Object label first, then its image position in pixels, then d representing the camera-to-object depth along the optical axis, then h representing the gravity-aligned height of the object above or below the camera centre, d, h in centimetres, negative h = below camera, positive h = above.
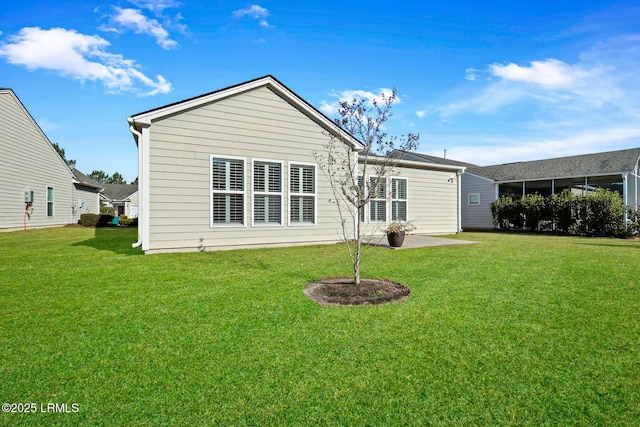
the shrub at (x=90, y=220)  2071 -42
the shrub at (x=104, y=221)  2138 -50
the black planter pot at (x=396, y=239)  951 -76
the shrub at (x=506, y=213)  1812 -1
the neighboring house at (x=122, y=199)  4212 +189
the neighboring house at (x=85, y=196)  2298 +132
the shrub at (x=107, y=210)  4036 +44
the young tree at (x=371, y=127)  500 +137
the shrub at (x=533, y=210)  1691 +15
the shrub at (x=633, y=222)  1404 -41
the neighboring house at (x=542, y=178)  1738 +205
